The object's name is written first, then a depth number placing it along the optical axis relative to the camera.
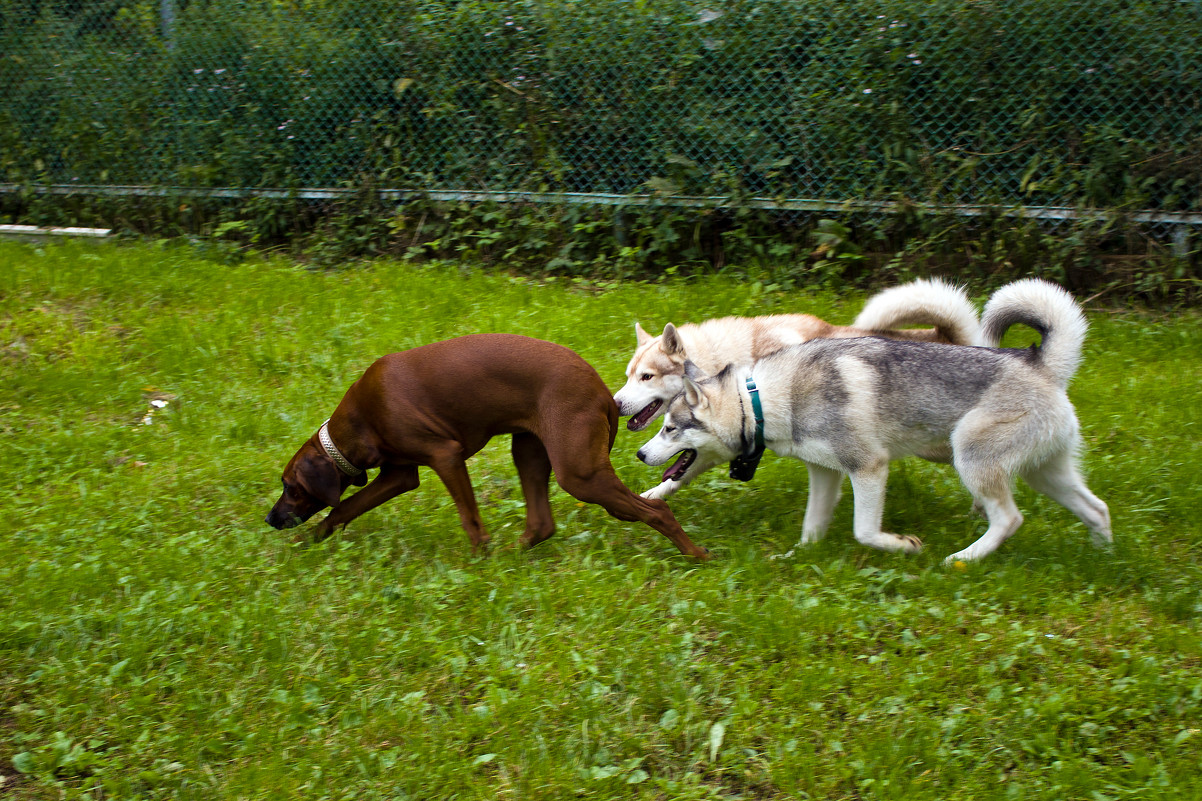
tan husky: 4.95
